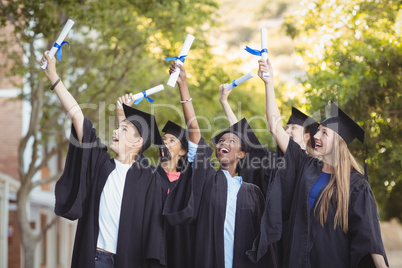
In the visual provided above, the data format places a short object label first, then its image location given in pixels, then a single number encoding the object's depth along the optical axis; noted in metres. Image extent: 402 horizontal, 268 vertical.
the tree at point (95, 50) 9.38
